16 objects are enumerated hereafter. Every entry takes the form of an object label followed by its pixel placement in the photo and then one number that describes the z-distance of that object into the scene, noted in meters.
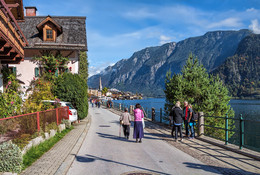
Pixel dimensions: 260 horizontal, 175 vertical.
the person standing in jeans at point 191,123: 11.77
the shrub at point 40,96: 12.03
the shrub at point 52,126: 10.92
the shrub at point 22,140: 7.37
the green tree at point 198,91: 17.44
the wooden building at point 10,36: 8.70
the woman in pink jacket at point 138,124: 10.84
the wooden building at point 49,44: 24.55
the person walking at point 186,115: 12.03
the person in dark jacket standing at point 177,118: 10.98
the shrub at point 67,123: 14.83
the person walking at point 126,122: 11.89
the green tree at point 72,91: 17.81
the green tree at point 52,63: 23.67
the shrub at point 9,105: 10.48
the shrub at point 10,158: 5.79
